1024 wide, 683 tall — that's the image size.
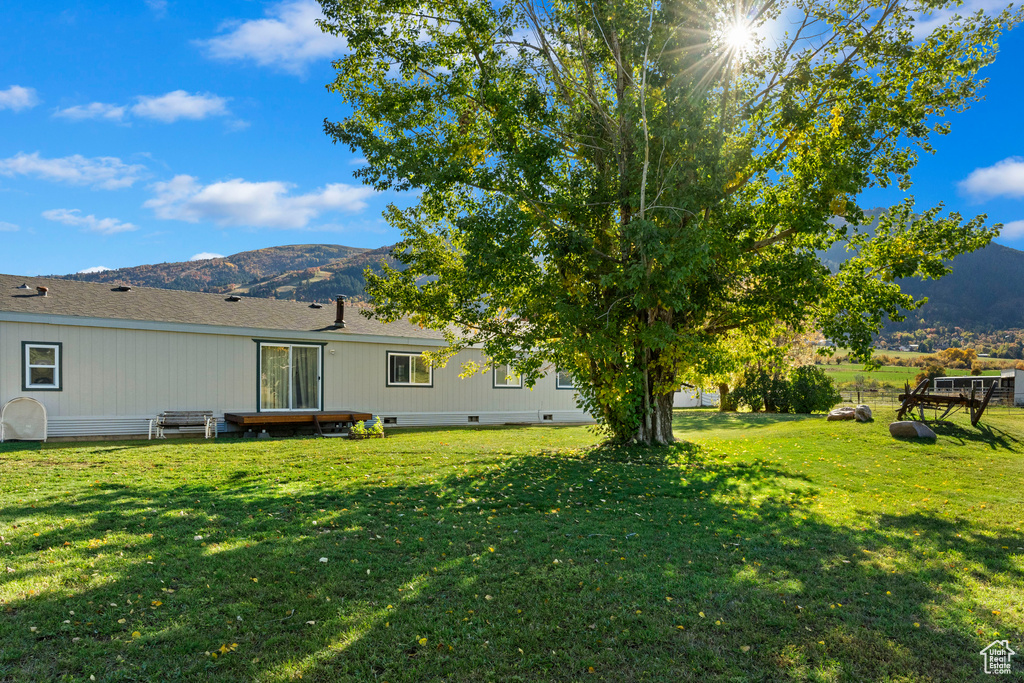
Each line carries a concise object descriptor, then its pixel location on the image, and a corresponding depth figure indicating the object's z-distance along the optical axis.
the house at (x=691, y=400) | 36.22
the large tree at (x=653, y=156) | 11.34
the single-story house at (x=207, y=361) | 13.99
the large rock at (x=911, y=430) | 13.52
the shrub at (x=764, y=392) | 26.28
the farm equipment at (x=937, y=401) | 15.62
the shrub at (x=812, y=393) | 25.67
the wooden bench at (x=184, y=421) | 14.96
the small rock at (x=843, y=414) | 16.97
